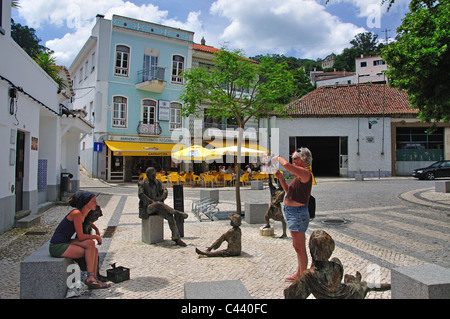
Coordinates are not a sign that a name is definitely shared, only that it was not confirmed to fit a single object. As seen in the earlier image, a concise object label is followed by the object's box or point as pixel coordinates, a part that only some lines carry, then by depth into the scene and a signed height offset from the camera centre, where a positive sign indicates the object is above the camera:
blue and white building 22.59 +5.42
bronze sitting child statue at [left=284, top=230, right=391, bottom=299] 2.76 -0.91
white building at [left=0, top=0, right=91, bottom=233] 7.48 +1.09
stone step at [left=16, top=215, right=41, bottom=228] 8.01 -1.27
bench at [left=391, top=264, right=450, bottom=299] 2.85 -0.97
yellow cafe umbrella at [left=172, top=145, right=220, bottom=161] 18.98 +0.92
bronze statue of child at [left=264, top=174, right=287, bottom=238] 6.97 -0.80
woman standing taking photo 3.96 -0.41
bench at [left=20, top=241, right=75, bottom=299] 3.63 -1.19
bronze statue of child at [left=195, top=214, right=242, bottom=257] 5.61 -1.21
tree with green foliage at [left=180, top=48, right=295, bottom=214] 8.95 +2.36
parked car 23.47 +0.11
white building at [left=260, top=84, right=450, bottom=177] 27.94 +3.02
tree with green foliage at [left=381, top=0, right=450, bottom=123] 9.40 +3.31
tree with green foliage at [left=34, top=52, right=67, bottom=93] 12.52 +3.97
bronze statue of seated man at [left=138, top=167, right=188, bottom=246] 6.41 -0.64
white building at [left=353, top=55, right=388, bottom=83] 64.94 +20.78
